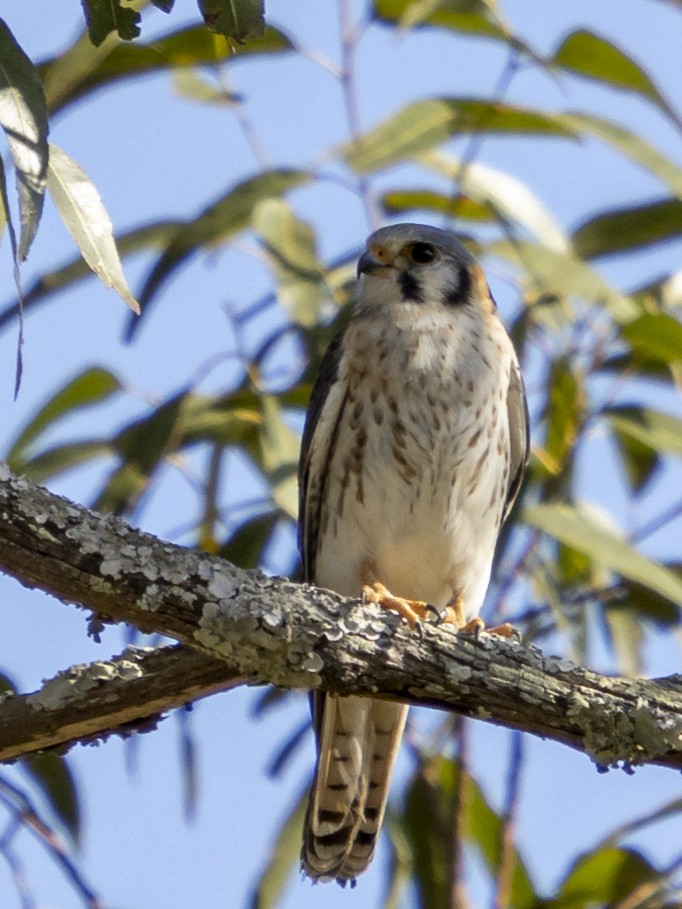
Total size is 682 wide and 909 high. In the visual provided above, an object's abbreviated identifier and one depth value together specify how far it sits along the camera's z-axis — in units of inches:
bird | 279.1
